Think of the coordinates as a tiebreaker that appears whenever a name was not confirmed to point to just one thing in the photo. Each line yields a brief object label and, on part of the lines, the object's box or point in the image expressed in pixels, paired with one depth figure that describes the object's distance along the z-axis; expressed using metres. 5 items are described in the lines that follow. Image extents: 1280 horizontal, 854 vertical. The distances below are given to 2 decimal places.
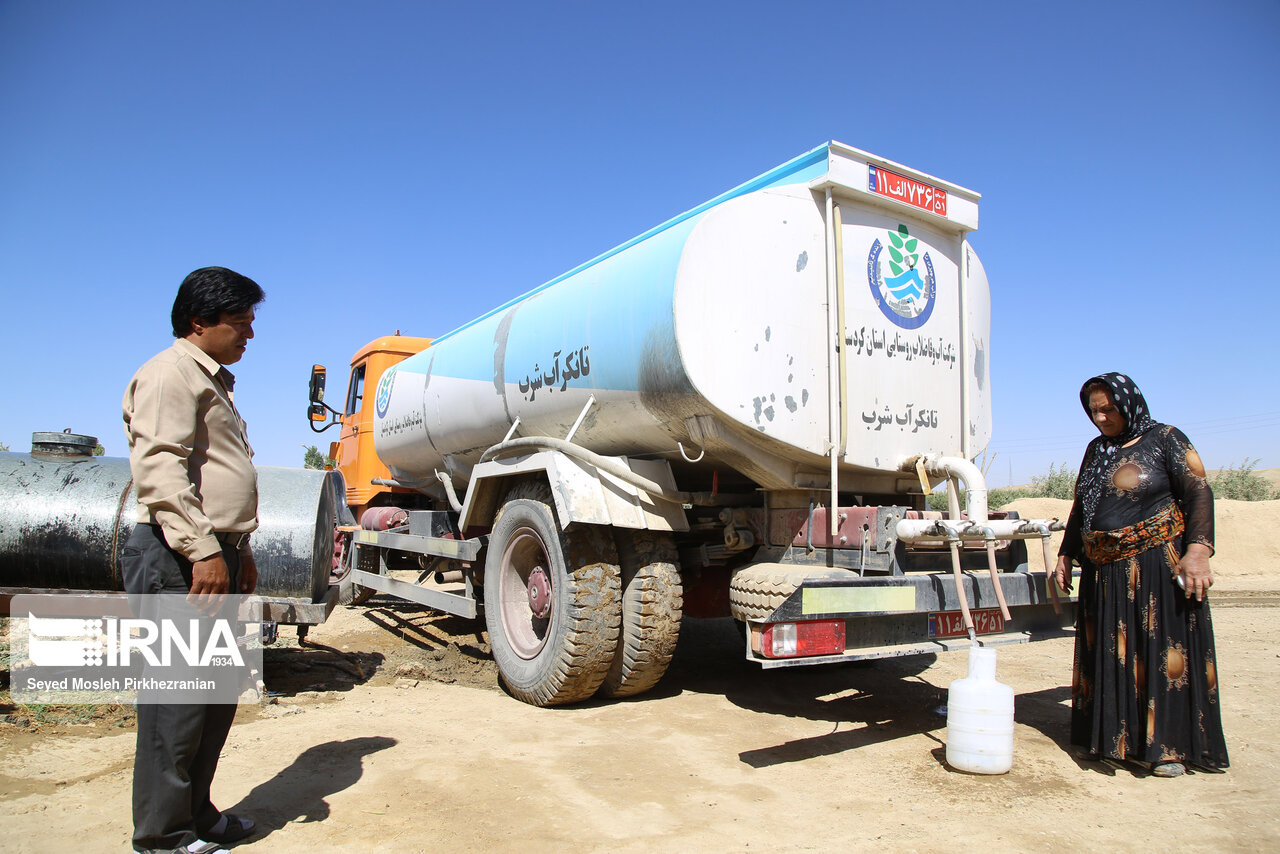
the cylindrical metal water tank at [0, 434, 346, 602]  4.50
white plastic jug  3.37
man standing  2.29
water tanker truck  3.72
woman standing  3.42
